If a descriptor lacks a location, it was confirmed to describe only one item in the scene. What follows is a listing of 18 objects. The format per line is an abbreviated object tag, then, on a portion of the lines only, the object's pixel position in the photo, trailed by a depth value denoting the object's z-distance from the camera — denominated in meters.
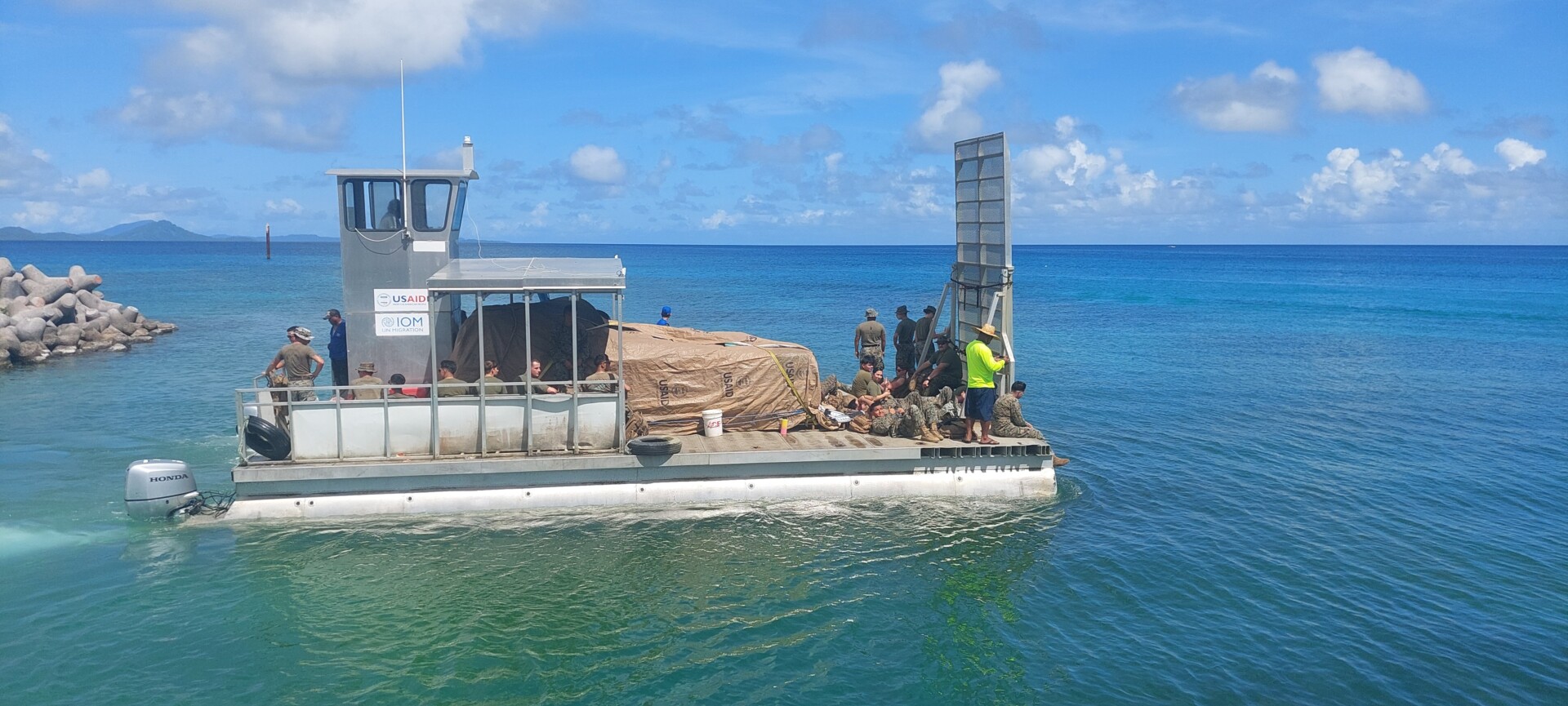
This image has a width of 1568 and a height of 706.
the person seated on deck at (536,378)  13.52
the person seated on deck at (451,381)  13.25
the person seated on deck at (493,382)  12.91
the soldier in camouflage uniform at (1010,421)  14.63
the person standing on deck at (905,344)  18.06
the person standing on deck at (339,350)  14.81
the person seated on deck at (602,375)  13.60
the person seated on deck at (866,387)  16.41
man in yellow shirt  14.12
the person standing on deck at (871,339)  17.91
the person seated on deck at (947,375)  15.67
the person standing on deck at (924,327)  17.42
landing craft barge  12.76
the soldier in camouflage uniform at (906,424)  14.47
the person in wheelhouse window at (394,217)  14.72
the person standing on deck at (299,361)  13.87
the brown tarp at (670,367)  14.26
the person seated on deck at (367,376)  13.82
